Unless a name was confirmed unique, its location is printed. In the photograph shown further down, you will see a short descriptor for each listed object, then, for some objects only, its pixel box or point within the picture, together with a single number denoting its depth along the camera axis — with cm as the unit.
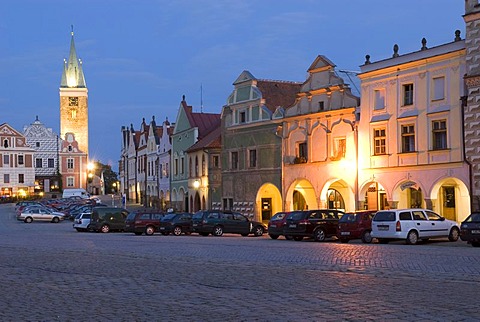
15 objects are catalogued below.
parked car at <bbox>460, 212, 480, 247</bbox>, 2950
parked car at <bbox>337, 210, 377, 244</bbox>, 3450
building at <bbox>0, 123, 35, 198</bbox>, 12781
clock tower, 15462
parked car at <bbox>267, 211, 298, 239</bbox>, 3828
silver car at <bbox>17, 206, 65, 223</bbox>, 6900
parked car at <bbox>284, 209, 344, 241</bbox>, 3716
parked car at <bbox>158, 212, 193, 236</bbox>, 4528
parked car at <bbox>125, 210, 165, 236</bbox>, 4612
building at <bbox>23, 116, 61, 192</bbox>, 13775
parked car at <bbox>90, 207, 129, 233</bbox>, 5041
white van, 11390
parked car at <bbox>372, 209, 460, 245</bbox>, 3228
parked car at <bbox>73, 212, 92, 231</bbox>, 5081
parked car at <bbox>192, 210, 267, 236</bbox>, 4309
